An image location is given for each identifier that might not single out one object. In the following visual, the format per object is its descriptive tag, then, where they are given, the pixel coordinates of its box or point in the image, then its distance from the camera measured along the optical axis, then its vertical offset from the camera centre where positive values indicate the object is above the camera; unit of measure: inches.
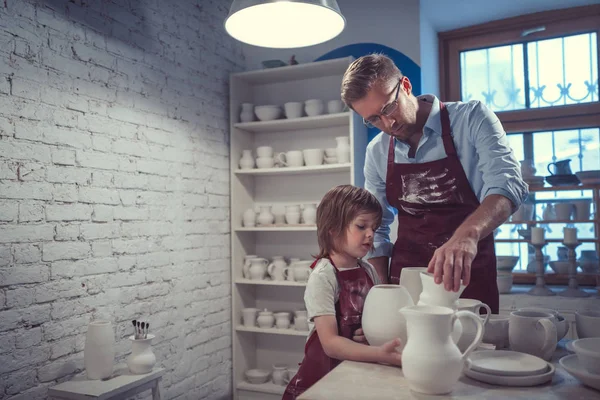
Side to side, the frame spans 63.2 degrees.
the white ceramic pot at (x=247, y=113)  145.7 +32.0
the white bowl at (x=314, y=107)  136.4 +31.5
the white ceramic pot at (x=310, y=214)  135.5 +1.4
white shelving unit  139.6 +9.9
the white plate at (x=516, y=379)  37.2 -12.5
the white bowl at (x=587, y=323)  47.4 -10.5
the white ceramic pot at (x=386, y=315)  42.4 -8.5
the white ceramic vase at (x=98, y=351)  88.5 -23.7
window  137.9 +39.4
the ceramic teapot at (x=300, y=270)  134.2 -14.2
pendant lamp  79.0 +32.7
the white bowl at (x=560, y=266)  129.0 -13.2
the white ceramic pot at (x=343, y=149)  132.2 +18.9
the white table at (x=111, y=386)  84.0 -29.6
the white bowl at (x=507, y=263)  133.2 -12.5
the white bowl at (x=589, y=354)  36.3 -10.6
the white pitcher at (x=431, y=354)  34.8 -9.9
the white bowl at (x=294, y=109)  139.3 +31.5
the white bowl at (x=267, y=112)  142.0 +31.3
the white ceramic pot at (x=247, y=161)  144.9 +17.5
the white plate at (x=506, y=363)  38.0 -12.1
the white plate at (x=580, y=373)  35.9 -11.8
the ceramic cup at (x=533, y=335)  44.2 -10.8
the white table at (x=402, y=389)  35.1 -12.9
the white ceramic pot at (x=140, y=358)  93.3 -26.4
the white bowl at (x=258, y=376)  140.0 -44.9
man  63.2 +7.1
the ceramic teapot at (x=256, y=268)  141.3 -14.0
